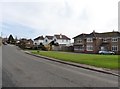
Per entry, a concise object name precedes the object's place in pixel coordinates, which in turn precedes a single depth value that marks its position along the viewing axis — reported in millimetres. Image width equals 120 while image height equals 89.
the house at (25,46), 37869
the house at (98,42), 27610
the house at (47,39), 49138
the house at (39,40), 55554
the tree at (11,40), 66359
